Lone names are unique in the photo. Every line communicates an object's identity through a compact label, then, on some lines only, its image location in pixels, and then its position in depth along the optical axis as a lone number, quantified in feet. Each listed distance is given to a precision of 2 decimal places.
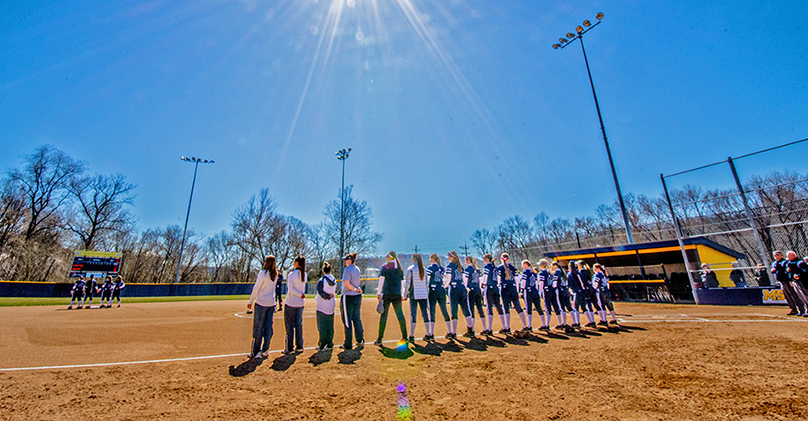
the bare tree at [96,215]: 115.96
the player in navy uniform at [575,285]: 28.94
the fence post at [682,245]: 50.72
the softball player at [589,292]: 28.89
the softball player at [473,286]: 24.95
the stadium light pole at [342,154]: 108.14
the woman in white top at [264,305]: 16.98
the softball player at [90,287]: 50.26
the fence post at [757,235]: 41.68
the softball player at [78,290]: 48.62
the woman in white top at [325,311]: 18.58
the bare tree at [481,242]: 210.38
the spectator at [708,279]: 50.83
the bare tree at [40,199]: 103.65
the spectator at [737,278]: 52.26
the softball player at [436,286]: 23.49
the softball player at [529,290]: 25.70
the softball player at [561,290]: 28.58
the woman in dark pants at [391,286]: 20.59
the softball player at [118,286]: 53.85
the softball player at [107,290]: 51.71
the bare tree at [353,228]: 135.95
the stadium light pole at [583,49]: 60.08
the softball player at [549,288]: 27.81
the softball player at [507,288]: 24.41
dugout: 55.09
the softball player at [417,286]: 22.44
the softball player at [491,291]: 24.67
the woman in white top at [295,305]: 18.52
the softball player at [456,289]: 23.84
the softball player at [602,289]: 27.89
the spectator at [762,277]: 44.95
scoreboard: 81.25
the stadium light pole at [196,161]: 121.23
